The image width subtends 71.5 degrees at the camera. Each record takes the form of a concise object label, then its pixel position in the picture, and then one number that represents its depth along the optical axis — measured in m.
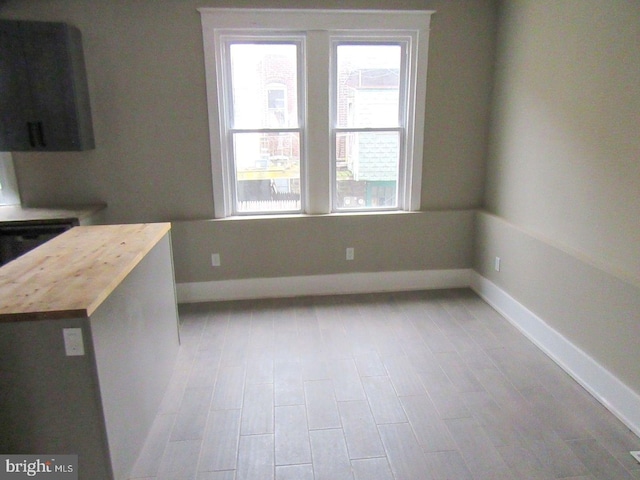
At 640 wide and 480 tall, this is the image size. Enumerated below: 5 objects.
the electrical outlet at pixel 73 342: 1.64
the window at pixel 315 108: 3.64
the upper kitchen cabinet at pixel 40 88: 3.14
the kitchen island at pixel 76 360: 1.64
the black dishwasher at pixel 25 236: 3.17
